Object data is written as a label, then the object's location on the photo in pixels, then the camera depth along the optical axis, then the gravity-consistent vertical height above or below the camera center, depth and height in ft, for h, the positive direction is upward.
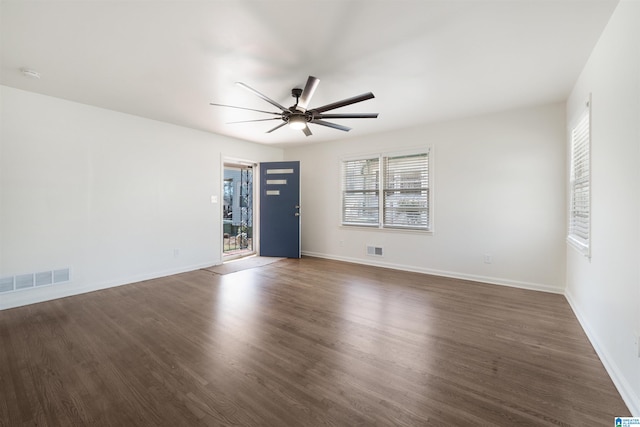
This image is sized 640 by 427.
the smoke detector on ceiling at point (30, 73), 8.91 +4.81
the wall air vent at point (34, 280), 10.31 -2.94
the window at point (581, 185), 8.47 +1.04
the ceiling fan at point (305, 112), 8.26 +3.72
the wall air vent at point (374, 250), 17.26 -2.62
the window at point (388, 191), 15.69 +1.33
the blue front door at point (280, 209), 19.71 +0.16
